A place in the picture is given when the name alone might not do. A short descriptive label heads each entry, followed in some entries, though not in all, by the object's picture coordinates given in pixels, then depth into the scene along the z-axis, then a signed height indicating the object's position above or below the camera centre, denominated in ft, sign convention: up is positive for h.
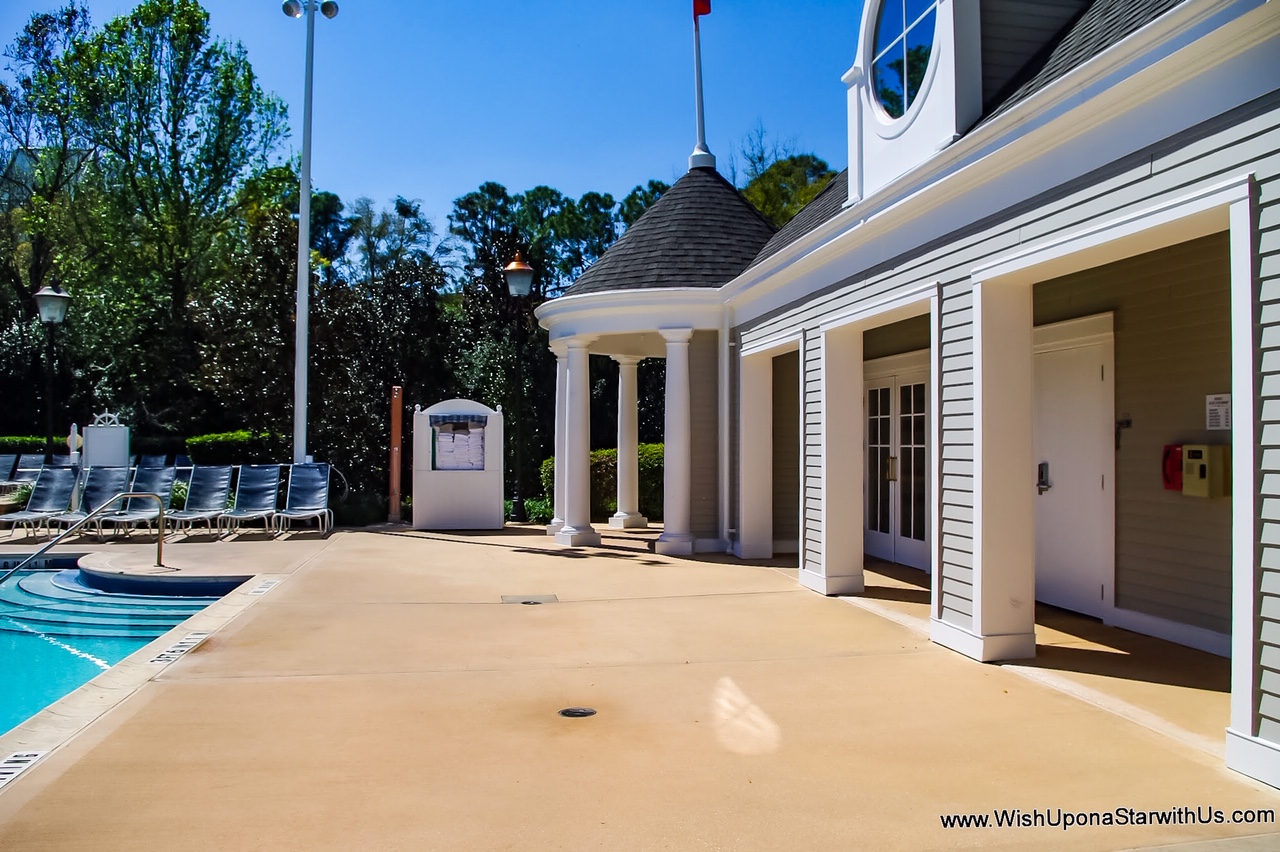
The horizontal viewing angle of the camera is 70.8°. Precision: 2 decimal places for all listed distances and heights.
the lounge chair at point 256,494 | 45.47 -3.46
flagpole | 47.27 +16.02
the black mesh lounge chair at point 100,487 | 45.55 -3.09
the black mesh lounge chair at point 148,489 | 45.70 -3.26
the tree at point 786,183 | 93.91 +26.19
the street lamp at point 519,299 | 45.03 +6.90
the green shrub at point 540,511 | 55.88 -5.20
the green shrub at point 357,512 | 51.42 -4.83
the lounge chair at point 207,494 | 45.21 -3.45
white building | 13.15 +2.80
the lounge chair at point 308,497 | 45.96 -3.61
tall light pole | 48.34 +8.15
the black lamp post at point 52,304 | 53.83 +7.33
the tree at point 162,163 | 88.99 +26.91
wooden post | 51.21 -0.87
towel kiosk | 49.08 -2.08
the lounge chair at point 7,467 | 64.13 -2.98
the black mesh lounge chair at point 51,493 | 45.42 -3.44
